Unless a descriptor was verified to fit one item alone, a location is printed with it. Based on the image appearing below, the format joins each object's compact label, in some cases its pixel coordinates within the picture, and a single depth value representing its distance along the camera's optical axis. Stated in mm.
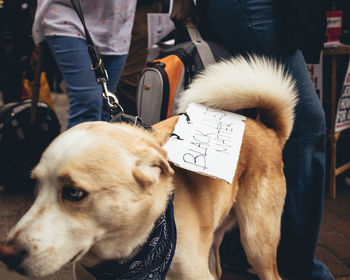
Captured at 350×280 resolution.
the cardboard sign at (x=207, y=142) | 1390
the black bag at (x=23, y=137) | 2939
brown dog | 1091
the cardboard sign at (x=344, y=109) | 3281
